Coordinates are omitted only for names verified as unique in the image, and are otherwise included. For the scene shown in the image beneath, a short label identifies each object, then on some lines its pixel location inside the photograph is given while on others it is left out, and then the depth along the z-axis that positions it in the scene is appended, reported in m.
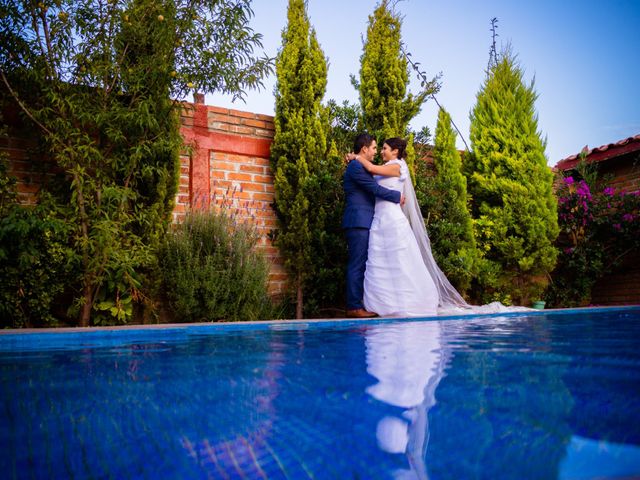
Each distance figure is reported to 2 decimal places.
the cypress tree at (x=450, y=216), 6.06
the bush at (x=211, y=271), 4.40
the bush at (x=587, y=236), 7.68
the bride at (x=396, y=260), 5.07
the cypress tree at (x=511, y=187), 7.11
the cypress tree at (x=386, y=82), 6.32
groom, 5.12
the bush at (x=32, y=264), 3.49
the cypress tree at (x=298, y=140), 5.60
